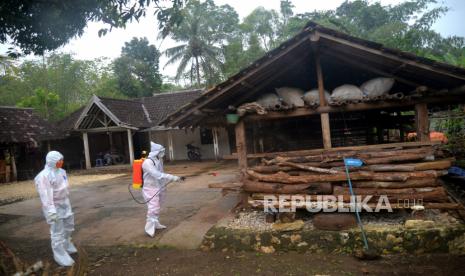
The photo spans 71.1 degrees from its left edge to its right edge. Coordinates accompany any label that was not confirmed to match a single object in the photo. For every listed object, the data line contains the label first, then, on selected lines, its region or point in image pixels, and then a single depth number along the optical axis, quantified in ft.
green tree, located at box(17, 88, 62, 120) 84.48
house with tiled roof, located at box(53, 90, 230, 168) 64.13
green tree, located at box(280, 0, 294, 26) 110.22
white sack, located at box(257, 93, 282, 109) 23.11
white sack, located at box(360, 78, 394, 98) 21.09
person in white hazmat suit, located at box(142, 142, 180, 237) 20.75
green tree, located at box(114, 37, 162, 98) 101.24
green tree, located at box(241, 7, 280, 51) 110.22
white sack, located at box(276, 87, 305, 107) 22.83
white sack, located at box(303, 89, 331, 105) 21.86
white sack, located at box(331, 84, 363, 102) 20.94
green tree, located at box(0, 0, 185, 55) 19.65
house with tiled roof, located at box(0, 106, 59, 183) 59.16
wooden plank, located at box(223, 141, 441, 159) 19.27
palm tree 92.89
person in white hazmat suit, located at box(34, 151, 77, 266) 17.56
